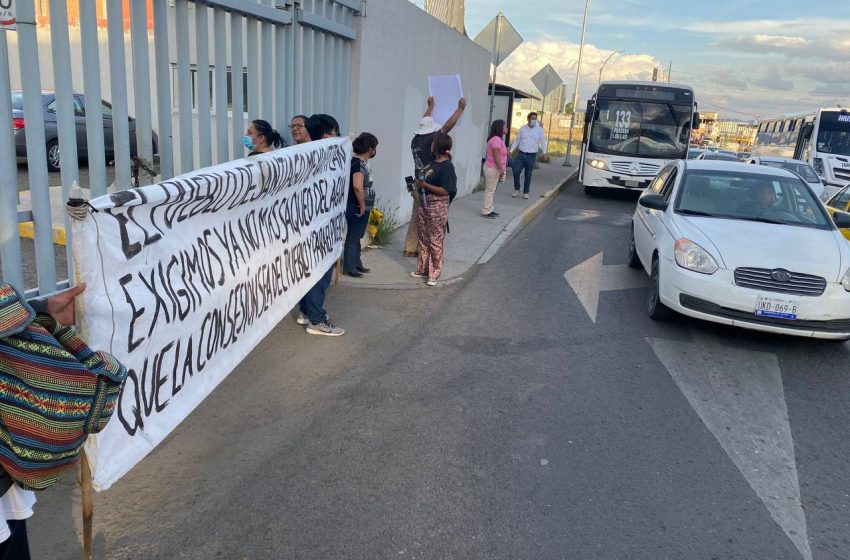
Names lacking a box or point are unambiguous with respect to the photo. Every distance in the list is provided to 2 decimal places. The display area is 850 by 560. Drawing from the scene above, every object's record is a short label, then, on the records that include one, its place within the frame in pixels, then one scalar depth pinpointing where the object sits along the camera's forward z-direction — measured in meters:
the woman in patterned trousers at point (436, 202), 7.10
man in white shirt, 15.45
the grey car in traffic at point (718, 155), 23.33
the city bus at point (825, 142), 19.16
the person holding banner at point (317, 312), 5.86
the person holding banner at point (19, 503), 2.11
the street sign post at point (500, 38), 14.08
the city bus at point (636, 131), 17.00
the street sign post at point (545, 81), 21.69
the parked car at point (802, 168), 15.34
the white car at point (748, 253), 5.75
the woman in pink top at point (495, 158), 11.97
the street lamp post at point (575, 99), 29.06
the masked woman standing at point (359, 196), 6.89
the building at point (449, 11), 12.15
